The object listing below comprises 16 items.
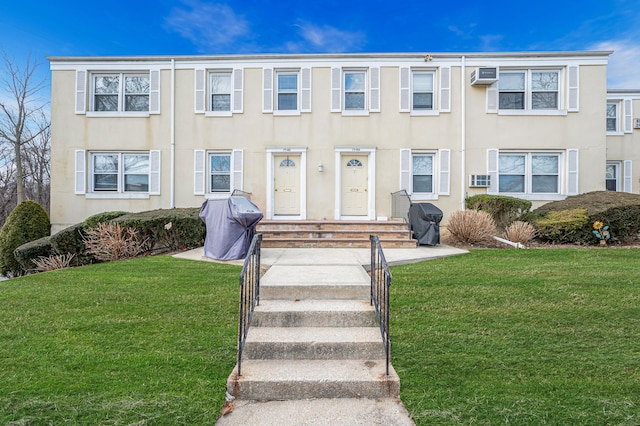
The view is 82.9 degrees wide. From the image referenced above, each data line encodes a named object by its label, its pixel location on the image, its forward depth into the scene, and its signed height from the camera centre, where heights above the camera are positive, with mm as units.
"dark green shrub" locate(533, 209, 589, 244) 9031 -461
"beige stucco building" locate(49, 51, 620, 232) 11750 +2468
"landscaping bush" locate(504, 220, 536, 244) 9164 -629
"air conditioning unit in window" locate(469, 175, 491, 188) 11664 +857
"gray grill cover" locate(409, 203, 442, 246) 8875 -435
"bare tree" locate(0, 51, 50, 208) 15766 +4706
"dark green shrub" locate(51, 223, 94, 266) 8852 -995
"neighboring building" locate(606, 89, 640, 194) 14367 +2549
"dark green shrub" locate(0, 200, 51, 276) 9711 -776
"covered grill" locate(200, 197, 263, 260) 7449 -506
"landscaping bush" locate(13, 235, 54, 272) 8883 -1190
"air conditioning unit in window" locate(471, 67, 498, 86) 11367 +4196
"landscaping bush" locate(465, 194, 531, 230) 10719 +19
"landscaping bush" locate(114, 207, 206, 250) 9031 -605
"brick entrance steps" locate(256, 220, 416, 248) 8992 -707
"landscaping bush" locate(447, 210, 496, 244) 9344 -500
